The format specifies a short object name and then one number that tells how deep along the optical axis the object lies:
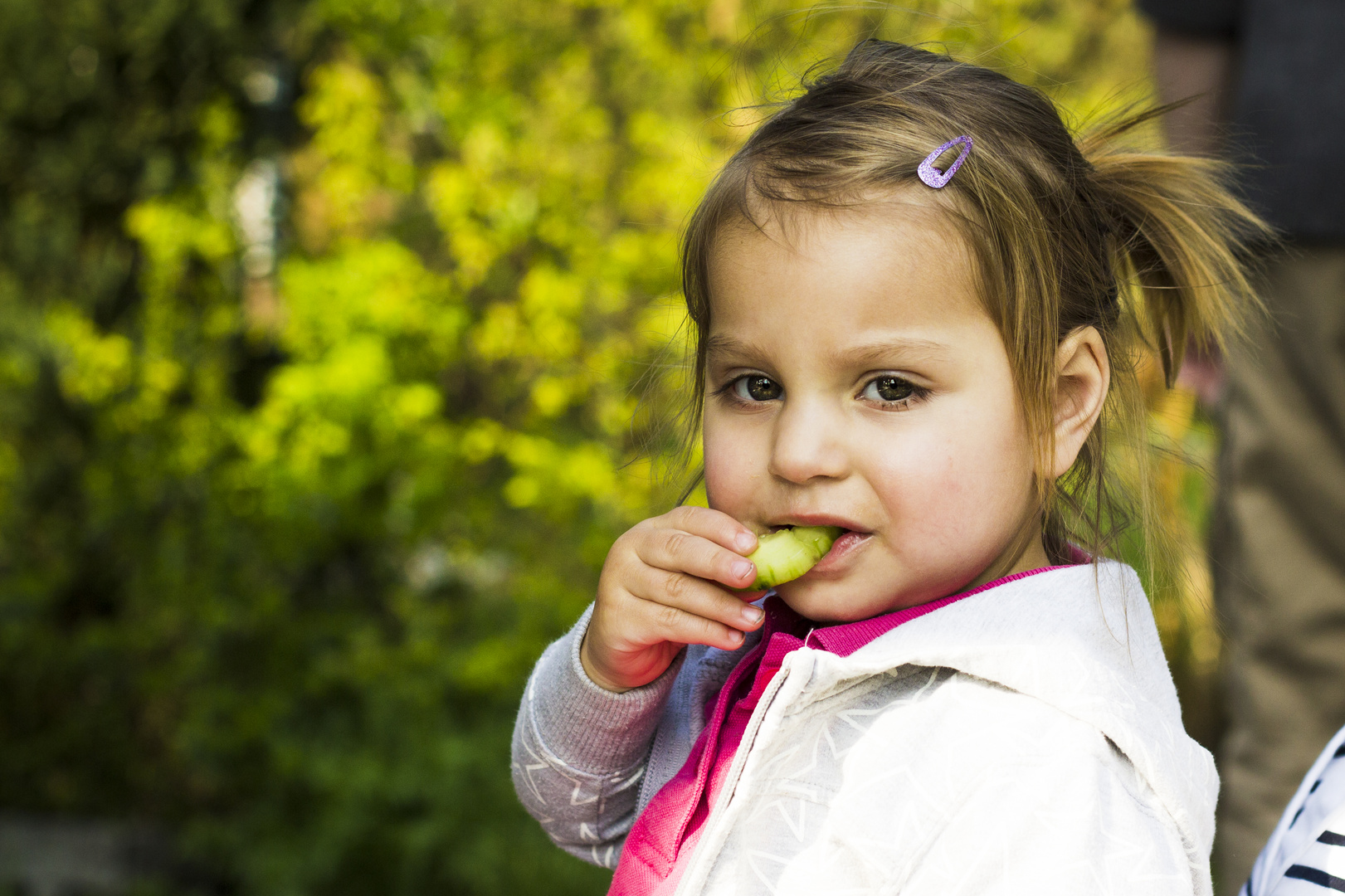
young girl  0.92
